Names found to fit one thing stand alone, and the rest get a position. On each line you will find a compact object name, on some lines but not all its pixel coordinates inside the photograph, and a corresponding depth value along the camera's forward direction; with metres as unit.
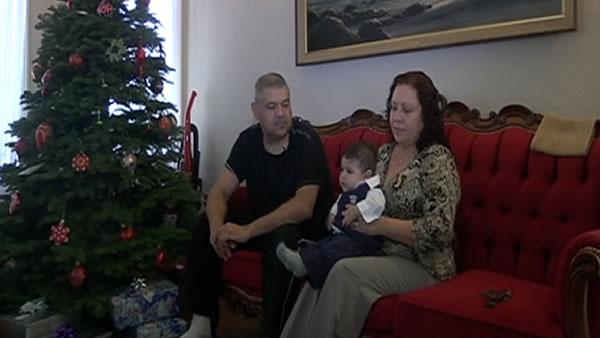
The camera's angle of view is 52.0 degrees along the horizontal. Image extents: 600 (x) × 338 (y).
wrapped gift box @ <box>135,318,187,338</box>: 3.04
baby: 2.31
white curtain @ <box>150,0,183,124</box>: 4.61
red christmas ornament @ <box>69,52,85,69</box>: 3.07
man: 2.68
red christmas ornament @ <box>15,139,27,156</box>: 3.11
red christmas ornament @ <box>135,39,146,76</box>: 3.24
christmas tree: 3.02
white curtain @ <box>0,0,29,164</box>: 3.68
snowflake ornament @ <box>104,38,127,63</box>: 3.14
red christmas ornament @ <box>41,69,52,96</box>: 3.12
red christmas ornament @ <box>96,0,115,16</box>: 3.17
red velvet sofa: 1.72
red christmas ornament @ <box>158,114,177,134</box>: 3.29
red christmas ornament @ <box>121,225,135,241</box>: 3.09
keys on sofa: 1.91
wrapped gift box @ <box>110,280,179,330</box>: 3.03
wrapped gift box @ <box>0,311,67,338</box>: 2.95
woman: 2.17
